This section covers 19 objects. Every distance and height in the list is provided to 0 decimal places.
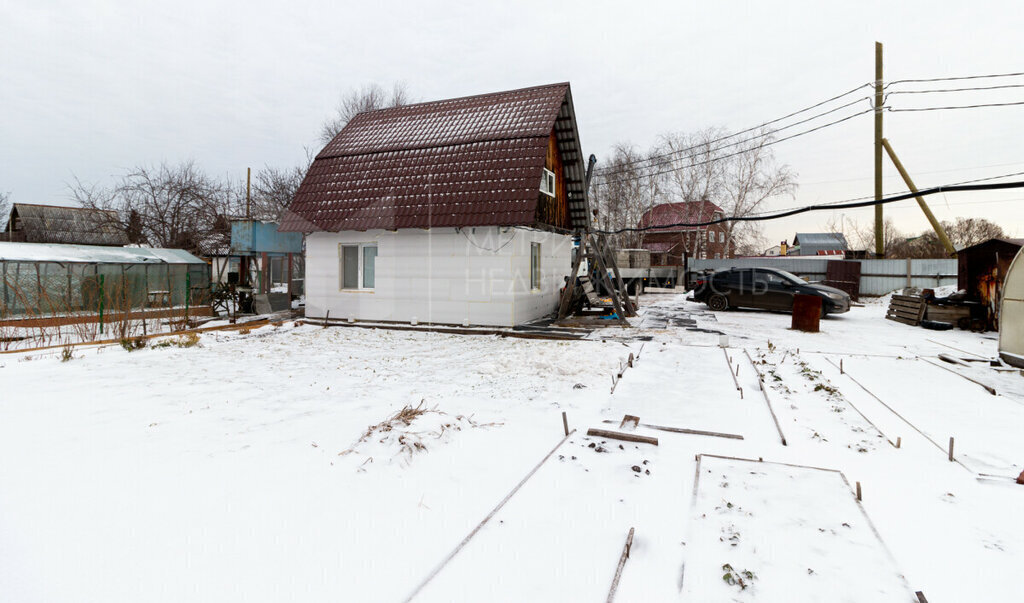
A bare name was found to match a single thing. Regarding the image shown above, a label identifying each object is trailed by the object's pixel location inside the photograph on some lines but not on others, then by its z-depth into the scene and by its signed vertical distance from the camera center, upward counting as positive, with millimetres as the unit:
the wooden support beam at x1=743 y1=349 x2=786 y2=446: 4179 -1300
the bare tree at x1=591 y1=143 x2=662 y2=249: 35156 +7721
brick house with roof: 34281 +4457
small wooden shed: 10078 +507
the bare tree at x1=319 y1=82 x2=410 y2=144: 33656 +13469
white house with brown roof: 10758 +1780
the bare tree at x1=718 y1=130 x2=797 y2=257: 31625 +7404
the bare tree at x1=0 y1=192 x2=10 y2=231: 36719 +5890
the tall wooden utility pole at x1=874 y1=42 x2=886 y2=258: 18353 +6518
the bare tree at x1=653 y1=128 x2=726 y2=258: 32812 +8810
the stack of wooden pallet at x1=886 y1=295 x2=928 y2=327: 11617 -536
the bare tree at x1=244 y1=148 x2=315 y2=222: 30375 +6656
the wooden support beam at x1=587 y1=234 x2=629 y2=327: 11711 +159
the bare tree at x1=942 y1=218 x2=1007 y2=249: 34406 +4588
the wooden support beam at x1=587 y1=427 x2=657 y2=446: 4121 -1395
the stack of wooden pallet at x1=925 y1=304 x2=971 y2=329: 10961 -627
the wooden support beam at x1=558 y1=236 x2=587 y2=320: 12156 -61
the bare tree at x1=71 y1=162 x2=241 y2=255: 21328 +3361
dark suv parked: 13398 -95
